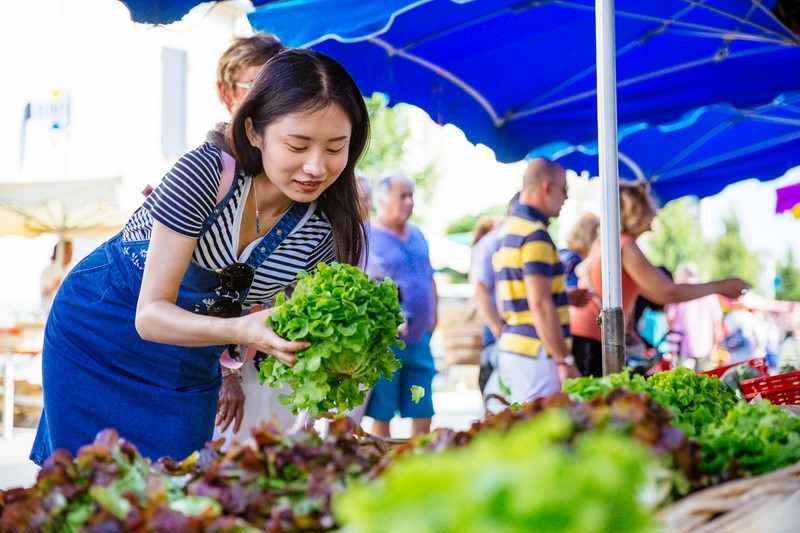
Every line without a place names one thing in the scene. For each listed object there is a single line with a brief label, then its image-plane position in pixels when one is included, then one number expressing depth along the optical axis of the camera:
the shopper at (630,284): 5.04
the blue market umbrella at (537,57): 4.33
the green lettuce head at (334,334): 2.12
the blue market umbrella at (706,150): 6.80
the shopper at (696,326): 11.15
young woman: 2.38
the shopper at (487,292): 6.31
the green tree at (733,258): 33.41
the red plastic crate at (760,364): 4.12
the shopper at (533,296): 5.09
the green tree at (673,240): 31.98
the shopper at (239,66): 3.43
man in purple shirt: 5.75
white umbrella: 10.76
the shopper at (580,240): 6.94
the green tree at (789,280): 34.09
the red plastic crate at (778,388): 3.18
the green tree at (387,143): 24.08
